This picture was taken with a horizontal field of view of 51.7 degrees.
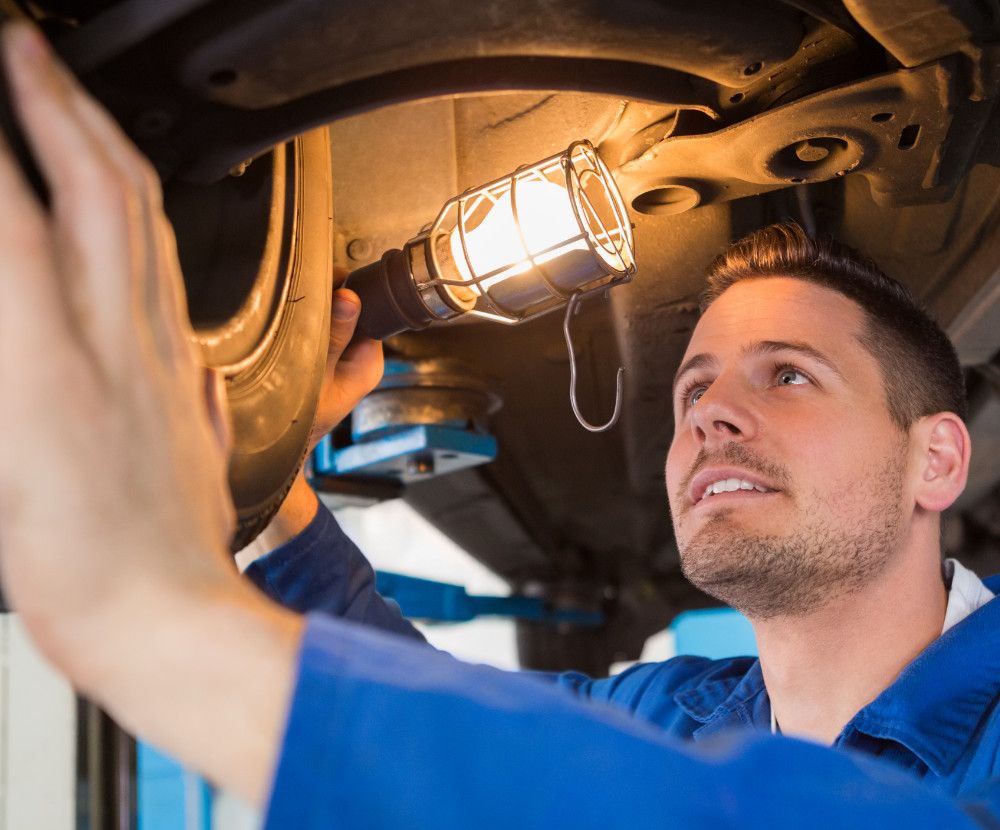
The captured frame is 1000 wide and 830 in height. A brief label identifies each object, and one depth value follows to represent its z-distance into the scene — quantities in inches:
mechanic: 14.6
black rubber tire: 28.4
